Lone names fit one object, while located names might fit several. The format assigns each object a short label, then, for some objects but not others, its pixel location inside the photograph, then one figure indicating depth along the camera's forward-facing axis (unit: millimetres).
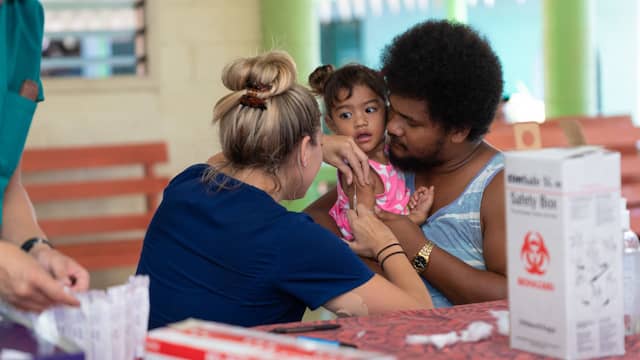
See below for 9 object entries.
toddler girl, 2467
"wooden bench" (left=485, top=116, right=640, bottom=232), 4359
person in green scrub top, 1735
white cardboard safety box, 1388
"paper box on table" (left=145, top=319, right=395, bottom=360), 1196
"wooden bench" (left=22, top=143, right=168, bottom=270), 4855
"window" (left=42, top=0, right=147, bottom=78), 5219
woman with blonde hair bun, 1891
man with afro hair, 2156
